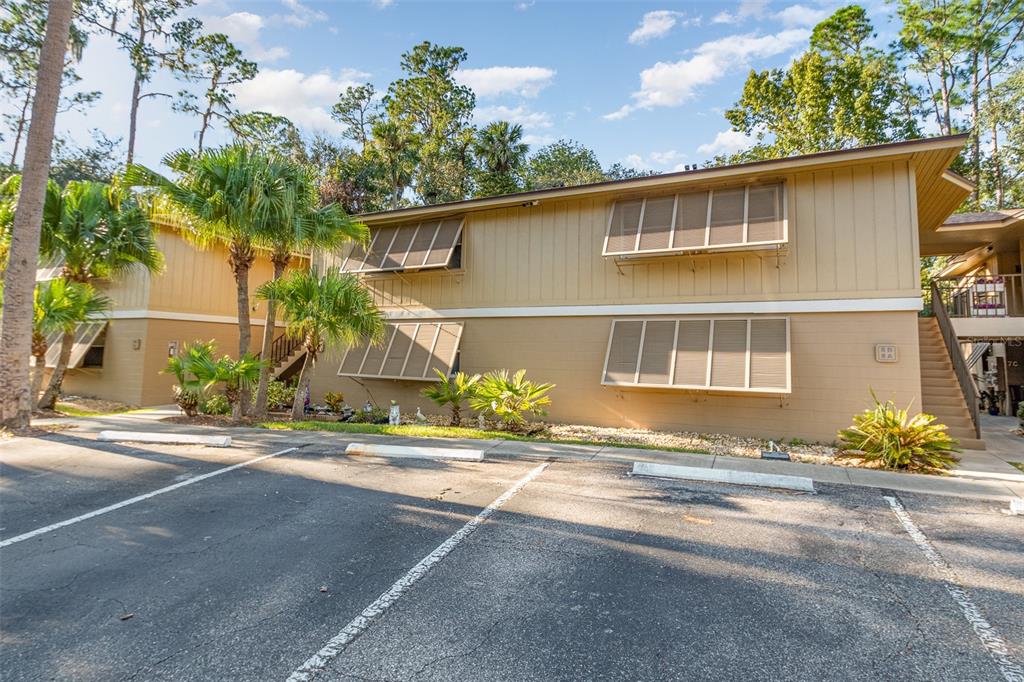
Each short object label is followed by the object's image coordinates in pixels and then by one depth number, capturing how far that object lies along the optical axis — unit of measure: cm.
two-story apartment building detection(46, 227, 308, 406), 1331
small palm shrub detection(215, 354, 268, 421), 934
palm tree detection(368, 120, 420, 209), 2380
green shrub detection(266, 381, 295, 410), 1191
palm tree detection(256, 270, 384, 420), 933
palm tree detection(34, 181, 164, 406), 1075
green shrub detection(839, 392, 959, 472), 629
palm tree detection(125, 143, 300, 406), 884
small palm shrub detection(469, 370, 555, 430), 888
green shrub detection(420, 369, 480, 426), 933
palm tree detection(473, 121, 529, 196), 2303
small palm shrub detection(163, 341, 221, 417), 935
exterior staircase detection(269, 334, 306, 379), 1424
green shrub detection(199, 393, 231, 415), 1055
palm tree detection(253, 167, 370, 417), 935
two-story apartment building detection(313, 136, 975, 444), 802
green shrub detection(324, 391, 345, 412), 1180
